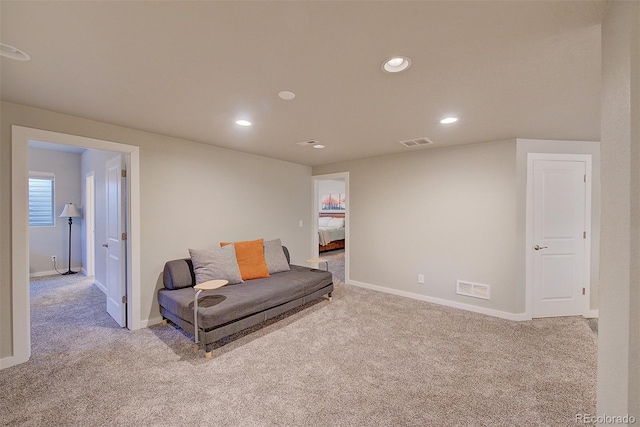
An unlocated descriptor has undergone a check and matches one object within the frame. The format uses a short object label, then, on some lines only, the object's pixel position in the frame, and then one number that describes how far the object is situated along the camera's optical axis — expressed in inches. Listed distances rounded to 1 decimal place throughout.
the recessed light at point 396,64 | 61.1
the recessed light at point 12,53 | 56.6
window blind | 202.2
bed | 310.3
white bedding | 306.7
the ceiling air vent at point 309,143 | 133.4
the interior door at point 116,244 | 115.3
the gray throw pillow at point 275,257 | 150.3
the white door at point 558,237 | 126.9
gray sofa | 94.1
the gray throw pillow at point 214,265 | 121.3
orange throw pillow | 137.0
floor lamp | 203.6
